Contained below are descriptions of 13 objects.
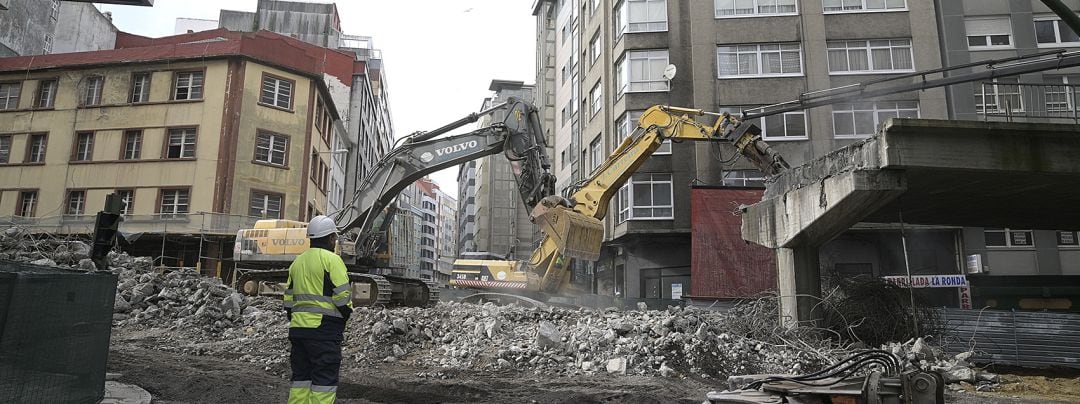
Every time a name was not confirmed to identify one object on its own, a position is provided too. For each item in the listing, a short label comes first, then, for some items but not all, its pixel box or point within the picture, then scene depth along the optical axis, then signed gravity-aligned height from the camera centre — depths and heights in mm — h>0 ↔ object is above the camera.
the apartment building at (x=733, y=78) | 24000 +8495
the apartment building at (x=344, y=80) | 41500 +17110
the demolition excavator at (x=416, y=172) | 14820 +2876
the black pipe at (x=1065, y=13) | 7684 +3573
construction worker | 5121 -177
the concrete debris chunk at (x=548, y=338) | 10453 -599
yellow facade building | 27250 +6810
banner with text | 21422 +791
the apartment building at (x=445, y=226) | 118875 +14466
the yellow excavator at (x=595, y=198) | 14648 +2557
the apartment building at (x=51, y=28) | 34125 +14879
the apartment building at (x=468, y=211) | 83750 +11739
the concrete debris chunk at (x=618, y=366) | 9578 -940
